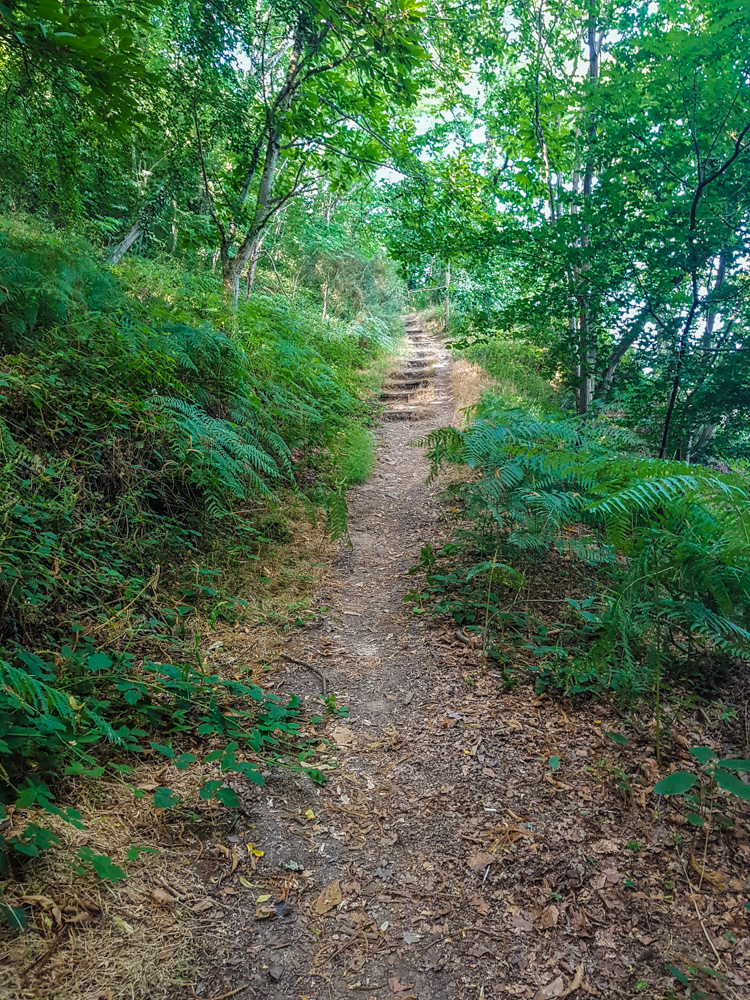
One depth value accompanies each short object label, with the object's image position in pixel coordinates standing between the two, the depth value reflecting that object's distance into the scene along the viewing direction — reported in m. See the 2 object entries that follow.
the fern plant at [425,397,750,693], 2.30
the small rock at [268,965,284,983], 1.55
